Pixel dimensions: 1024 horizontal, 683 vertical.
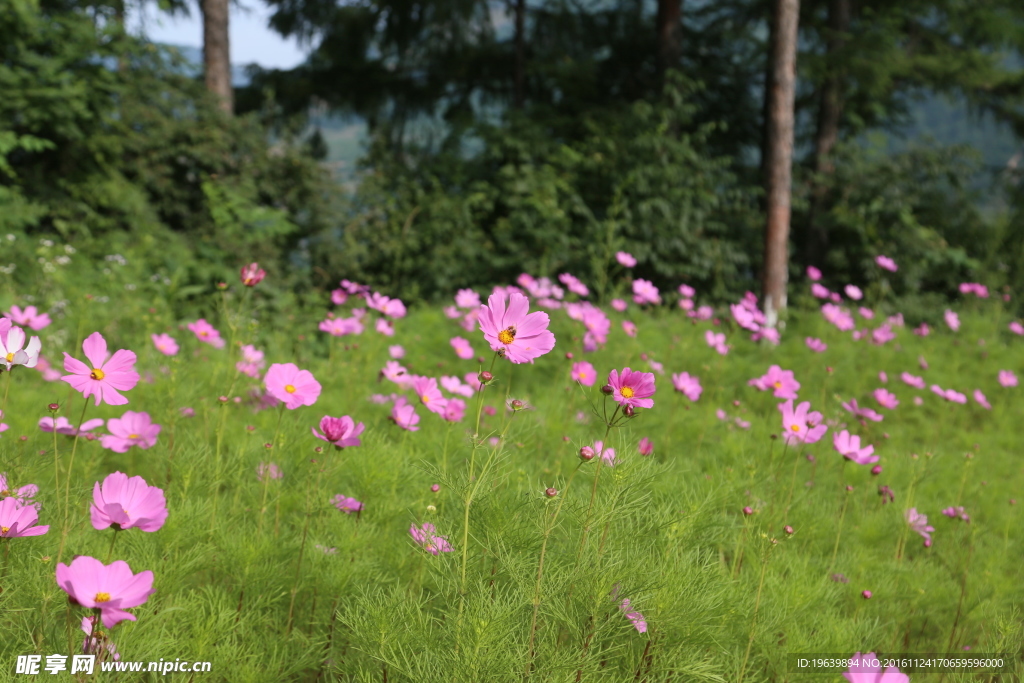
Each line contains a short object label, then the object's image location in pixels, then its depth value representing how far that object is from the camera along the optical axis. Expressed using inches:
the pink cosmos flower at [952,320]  174.7
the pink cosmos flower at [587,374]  96.3
